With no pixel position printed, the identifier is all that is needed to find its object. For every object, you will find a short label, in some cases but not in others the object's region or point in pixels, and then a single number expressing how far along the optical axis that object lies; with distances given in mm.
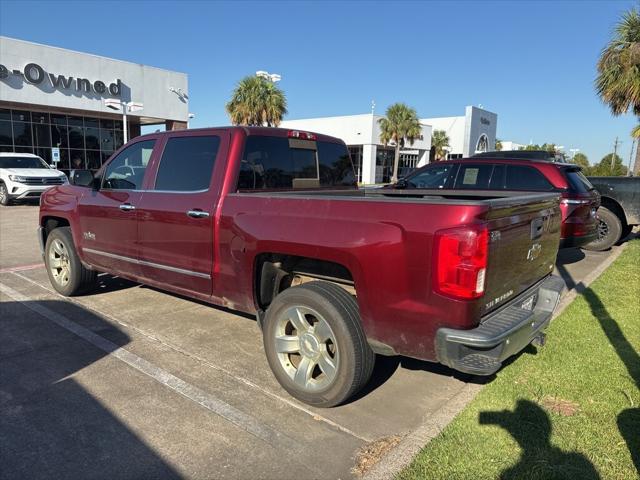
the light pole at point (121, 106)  23828
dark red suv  7168
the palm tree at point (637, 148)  18091
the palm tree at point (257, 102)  33938
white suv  17344
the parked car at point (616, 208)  9406
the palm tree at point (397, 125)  44375
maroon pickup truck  2707
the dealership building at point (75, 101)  23281
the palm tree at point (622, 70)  16172
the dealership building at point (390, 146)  44312
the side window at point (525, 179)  7394
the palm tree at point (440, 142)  53688
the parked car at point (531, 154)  9484
